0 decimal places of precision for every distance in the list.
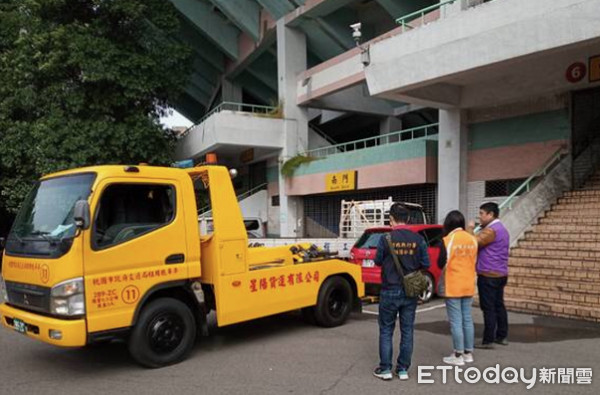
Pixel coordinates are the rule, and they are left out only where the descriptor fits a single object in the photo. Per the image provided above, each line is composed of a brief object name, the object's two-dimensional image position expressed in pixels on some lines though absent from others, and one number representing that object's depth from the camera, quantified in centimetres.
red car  930
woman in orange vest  520
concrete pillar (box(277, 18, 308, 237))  2127
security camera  1290
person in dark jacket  480
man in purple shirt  589
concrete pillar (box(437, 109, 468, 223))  1355
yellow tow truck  496
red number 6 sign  1096
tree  1762
